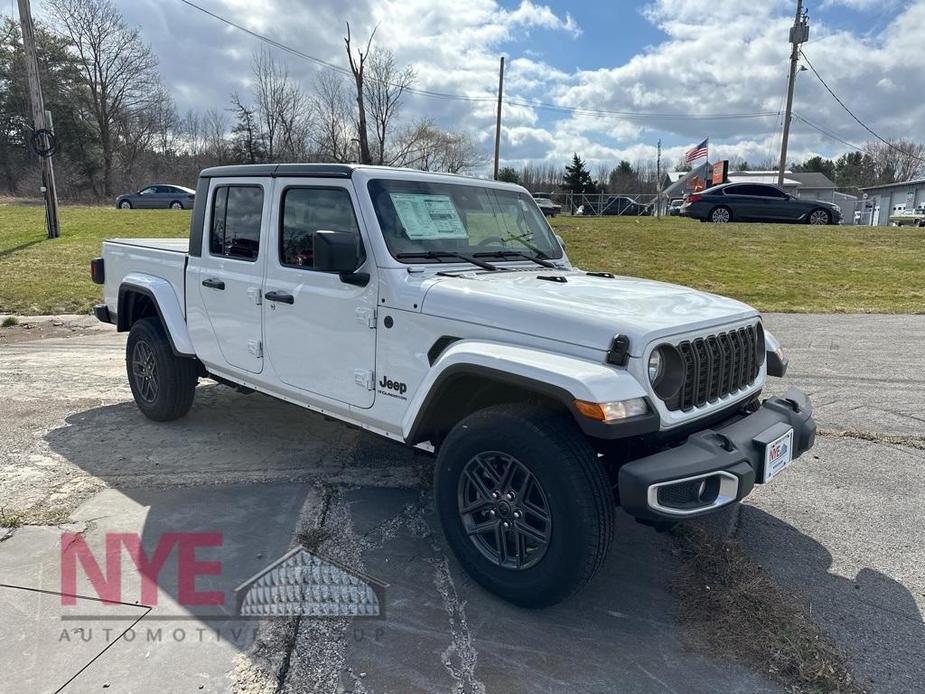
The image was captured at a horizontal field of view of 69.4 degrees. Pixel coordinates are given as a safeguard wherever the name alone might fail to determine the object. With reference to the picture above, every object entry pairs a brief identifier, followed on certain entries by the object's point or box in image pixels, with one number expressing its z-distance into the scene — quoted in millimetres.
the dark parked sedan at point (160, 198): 30875
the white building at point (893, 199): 49312
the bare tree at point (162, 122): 51719
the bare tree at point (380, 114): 35906
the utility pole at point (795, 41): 28047
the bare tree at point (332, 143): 39812
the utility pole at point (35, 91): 15672
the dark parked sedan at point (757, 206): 20375
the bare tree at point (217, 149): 51462
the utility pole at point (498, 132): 34466
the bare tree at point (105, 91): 46672
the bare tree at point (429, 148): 39712
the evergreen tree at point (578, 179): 52312
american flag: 32188
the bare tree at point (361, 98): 26716
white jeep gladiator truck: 2662
